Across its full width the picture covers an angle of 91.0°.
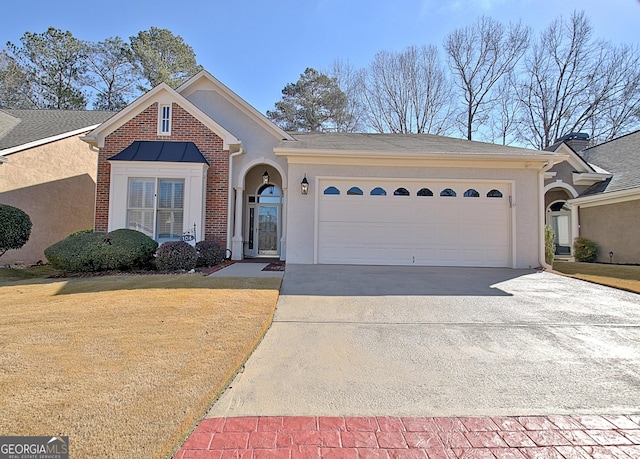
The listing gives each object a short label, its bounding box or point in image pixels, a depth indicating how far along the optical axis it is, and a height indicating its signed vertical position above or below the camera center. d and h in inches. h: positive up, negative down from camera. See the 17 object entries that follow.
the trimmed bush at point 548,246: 410.3 -2.8
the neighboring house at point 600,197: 487.2 +80.3
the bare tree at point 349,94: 984.9 +464.8
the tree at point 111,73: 984.3 +531.1
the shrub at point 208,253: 360.2 -14.6
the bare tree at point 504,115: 959.0 +403.6
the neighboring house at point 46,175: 424.5 +93.3
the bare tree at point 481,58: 915.4 +552.8
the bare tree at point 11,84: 863.7 +431.3
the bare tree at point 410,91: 927.7 +454.5
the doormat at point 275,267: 343.0 -29.3
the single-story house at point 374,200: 374.9 +50.5
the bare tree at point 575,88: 855.1 +452.9
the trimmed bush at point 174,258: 328.2 -18.6
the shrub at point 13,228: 342.3 +11.7
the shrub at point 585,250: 534.9 -9.8
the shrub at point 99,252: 319.3 -13.0
